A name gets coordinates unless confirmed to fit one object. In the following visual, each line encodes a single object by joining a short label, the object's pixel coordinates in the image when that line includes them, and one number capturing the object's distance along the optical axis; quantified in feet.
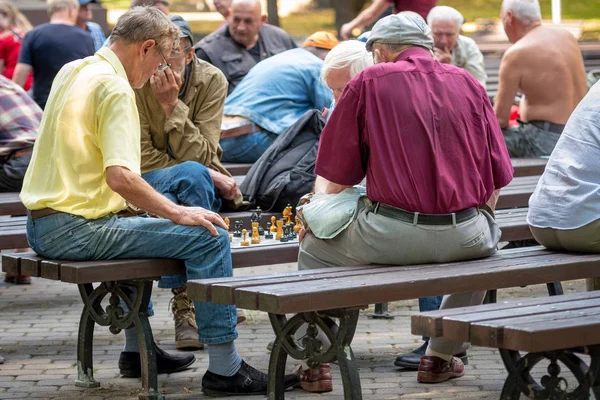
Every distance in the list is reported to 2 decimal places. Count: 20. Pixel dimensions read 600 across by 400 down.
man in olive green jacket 39.22
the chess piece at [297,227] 38.79
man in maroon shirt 31.50
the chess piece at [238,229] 39.11
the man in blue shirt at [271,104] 51.85
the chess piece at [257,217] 40.12
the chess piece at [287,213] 39.73
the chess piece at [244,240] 37.68
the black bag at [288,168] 41.73
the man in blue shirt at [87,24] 65.77
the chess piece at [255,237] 38.09
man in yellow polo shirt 32.12
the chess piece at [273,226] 39.45
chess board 37.74
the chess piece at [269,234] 39.37
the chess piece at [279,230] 38.86
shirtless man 56.44
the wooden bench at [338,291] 28.53
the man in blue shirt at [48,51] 60.49
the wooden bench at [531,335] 24.73
